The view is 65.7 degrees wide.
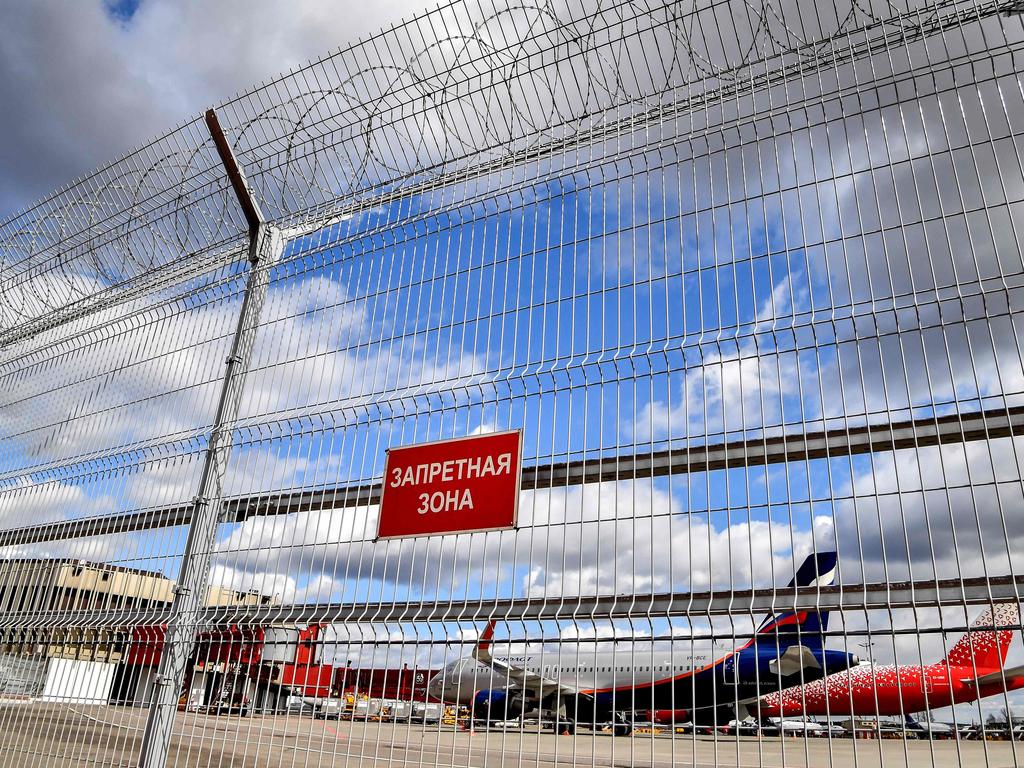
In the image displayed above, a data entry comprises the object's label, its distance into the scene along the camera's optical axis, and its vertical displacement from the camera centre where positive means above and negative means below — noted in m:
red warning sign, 4.25 +1.10
